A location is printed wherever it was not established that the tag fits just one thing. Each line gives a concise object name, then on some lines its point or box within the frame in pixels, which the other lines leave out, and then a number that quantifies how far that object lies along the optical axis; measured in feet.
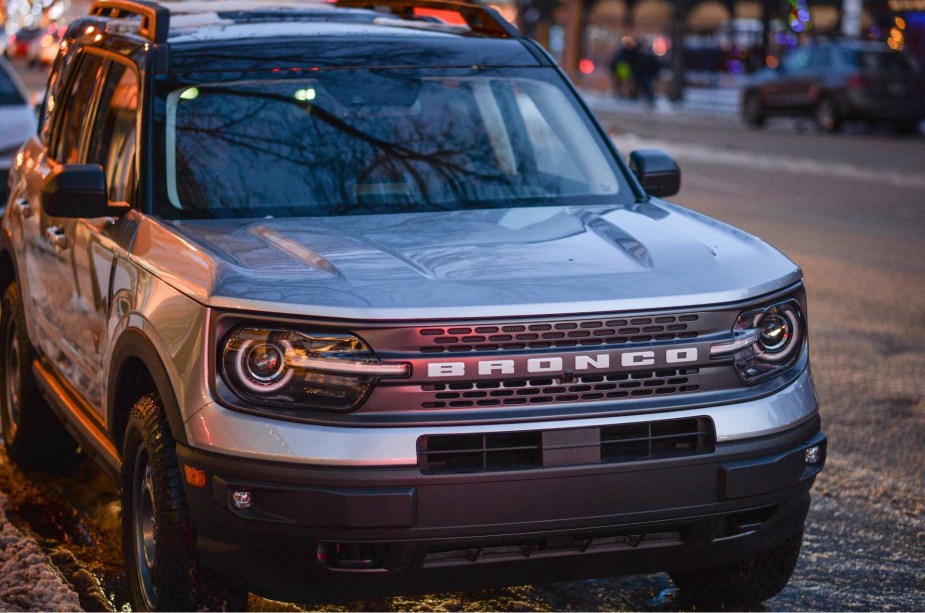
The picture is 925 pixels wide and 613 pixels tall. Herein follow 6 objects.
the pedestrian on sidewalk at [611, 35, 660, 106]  139.85
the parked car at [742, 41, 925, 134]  95.09
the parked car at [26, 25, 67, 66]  189.88
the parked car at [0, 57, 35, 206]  41.16
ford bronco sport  12.14
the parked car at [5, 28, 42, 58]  205.57
